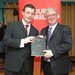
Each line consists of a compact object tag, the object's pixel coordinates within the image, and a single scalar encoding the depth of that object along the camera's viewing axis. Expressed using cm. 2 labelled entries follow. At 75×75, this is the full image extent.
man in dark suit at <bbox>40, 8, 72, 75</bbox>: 289
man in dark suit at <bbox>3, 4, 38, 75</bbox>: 295
